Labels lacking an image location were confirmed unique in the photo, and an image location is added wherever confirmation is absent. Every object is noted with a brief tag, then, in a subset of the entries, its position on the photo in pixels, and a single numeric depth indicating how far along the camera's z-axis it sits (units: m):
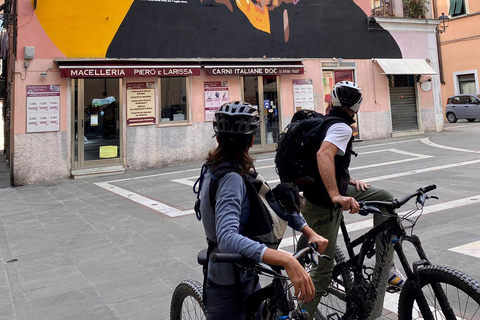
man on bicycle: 2.76
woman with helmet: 1.87
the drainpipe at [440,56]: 29.34
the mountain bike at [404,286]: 2.25
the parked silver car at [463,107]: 24.17
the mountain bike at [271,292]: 1.80
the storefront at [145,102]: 12.45
